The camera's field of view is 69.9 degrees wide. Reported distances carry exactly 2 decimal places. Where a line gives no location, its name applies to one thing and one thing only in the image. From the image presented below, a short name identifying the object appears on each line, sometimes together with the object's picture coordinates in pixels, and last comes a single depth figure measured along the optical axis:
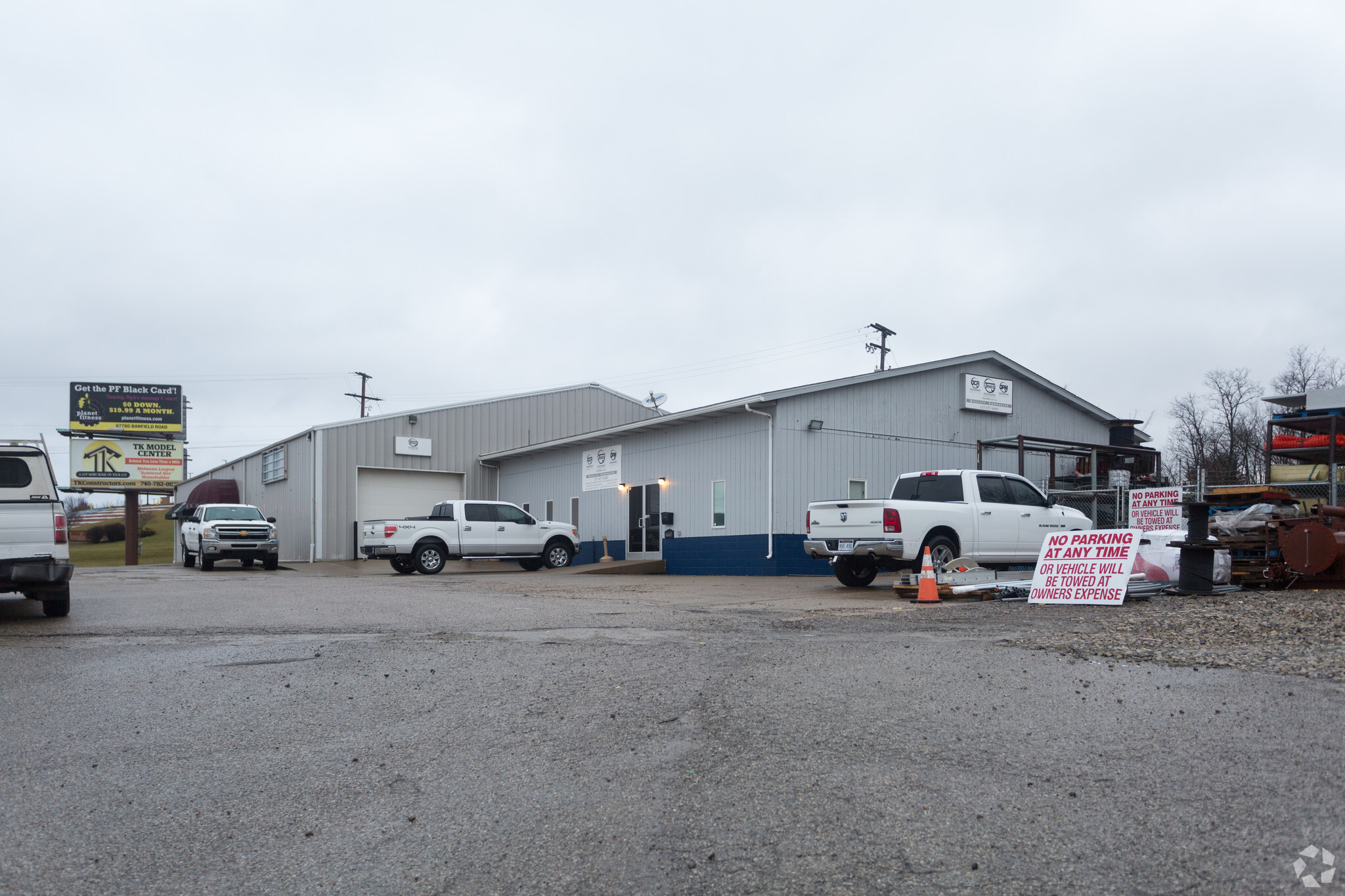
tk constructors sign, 41.31
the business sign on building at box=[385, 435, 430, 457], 29.94
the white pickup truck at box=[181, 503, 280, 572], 25.19
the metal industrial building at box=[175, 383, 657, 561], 28.75
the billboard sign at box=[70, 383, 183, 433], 41.81
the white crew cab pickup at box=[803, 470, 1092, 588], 14.95
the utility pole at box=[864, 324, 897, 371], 42.25
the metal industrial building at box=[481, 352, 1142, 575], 20.77
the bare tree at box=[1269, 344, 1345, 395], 38.00
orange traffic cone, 12.15
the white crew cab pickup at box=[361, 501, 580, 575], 21.69
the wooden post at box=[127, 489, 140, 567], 39.66
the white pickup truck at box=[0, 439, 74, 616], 9.55
